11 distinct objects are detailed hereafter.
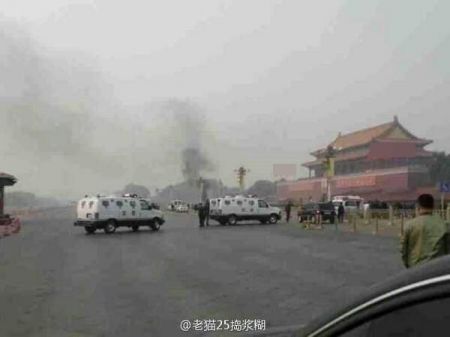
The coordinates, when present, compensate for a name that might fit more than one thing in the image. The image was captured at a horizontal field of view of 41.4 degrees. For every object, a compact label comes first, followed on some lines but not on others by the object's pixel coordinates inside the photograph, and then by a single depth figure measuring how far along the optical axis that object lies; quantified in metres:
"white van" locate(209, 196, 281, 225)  41.06
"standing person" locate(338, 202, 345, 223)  42.95
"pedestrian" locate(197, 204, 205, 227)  37.62
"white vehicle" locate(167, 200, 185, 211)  93.46
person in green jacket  5.84
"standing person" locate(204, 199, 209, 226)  38.31
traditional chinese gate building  58.34
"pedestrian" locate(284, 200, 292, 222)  45.33
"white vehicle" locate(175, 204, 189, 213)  88.04
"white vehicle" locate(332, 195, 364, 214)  53.08
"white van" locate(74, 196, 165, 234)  31.00
